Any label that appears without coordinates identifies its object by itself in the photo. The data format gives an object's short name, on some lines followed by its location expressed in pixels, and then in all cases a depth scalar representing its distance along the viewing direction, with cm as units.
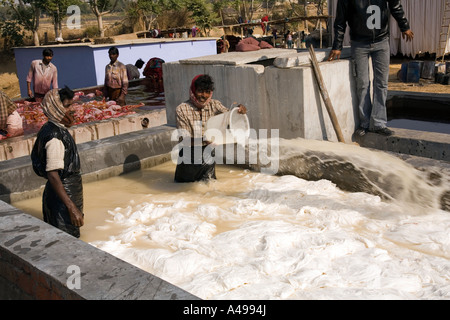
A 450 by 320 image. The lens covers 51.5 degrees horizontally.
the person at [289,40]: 2464
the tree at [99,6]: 3079
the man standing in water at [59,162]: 389
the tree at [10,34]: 3253
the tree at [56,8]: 2945
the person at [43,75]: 992
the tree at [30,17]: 3070
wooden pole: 555
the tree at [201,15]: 3206
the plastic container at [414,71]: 1445
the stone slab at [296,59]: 573
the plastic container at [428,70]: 1441
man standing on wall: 570
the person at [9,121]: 724
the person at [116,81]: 986
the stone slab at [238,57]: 632
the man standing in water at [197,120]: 525
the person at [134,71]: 1355
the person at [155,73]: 1184
